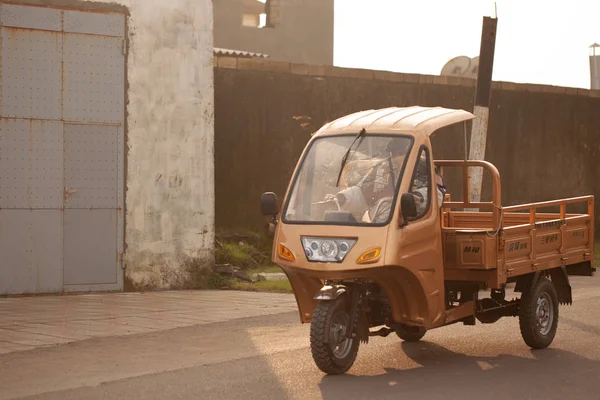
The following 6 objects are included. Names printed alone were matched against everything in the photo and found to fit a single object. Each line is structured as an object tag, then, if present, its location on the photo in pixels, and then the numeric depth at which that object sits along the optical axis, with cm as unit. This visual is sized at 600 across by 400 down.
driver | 858
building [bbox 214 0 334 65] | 3947
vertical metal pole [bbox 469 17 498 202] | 1528
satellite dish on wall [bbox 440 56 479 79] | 2218
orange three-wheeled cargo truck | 831
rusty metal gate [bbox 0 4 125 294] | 1352
